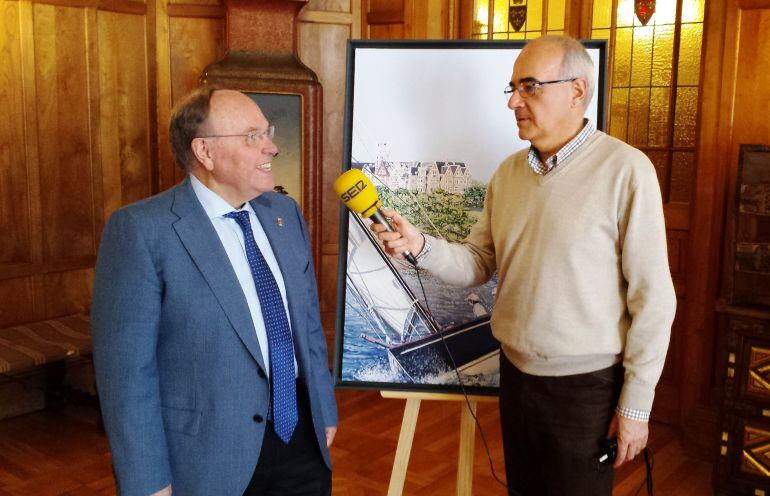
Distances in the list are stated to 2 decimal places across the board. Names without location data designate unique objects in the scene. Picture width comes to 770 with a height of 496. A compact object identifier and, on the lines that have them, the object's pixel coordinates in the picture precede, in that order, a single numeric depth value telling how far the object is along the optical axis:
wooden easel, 2.34
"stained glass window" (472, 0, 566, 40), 4.28
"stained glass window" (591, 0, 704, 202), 3.87
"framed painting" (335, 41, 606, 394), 2.37
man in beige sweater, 1.76
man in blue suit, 1.62
